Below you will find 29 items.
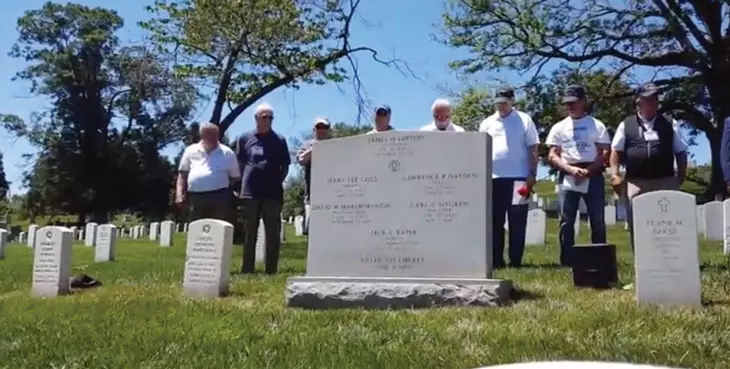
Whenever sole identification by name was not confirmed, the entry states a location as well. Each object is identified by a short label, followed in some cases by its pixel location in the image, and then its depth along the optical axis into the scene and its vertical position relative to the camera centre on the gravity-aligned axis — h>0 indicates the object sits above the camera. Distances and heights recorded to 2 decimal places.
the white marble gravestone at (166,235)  22.78 +0.86
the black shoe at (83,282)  9.08 -0.17
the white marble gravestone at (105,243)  16.08 +0.43
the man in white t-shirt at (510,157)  8.84 +1.19
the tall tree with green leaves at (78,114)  52.28 +9.14
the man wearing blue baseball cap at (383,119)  8.79 +1.53
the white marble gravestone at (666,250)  5.85 +0.20
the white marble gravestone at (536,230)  17.83 +0.95
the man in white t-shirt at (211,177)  9.78 +1.02
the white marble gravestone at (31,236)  25.32 +0.83
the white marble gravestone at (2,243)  19.04 +0.45
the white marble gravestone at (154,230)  30.80 +1.32
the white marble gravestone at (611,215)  30.74 +2.23
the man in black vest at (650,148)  7.60 +1.14
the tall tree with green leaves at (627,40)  27.09 +7.56
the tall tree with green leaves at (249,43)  22.39 +5.88
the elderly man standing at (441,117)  8.68 +1.55
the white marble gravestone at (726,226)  12.73 +0.81
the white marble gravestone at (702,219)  19.64 +1.41
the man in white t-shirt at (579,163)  8.49 +1.11
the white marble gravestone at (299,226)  31.67 +1.66
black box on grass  6.89 +0.10
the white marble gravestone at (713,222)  17.83 +1.21
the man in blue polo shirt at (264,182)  9.74 +0.98
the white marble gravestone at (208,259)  7.60 +0.09
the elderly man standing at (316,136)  9.57 +1.49
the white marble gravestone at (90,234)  24.70 +0.91
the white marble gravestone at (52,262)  8.41 +0.03
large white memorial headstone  6.69 +0.38
